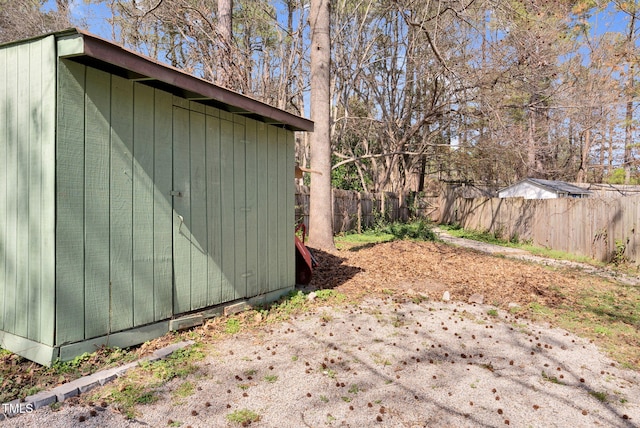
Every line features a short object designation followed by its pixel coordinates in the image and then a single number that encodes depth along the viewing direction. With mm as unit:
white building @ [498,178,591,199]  15661
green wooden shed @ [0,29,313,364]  2795
